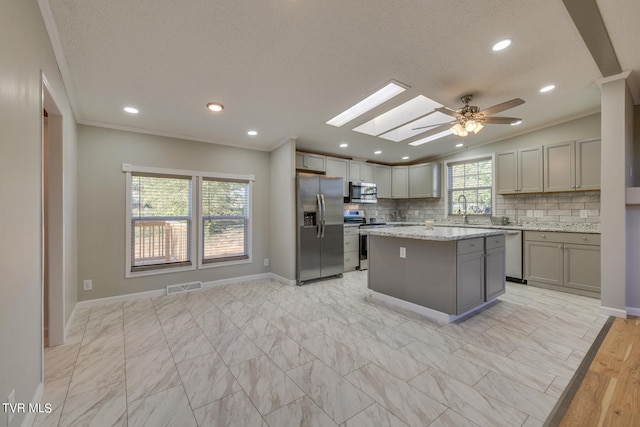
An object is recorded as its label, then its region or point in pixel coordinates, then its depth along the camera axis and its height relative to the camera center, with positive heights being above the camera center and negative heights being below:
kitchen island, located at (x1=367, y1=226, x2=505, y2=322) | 2.79 -0.68
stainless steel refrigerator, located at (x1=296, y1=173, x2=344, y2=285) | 4.43 -0.25
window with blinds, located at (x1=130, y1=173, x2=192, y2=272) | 3.84 -0.13
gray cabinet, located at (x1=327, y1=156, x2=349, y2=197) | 5.54 +0.94
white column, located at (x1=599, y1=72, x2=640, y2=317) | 2.81 +0.25
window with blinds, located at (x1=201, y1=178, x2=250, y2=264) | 4.39 -0.13
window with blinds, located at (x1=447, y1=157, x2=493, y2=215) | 5.32 +0.56
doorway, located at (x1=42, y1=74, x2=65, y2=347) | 2.41 -0.17
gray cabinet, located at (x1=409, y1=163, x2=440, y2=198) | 5.98 +0.75
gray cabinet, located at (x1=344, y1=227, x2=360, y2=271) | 5.25 -0.73
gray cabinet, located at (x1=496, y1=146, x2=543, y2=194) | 4.42 +0.73
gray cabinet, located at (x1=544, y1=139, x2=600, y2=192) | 3.85 +0.71
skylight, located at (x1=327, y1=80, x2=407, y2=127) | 2.90 +1.37
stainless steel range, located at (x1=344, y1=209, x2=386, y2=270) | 5.48 -0.23
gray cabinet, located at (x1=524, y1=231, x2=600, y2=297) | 3.62 -0.73
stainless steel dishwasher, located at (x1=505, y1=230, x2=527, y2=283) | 4.31 -0.72
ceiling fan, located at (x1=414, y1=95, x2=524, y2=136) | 2.88 +1.05
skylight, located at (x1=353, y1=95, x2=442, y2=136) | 3.53 +1.44
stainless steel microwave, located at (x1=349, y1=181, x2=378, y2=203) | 5.79 +0.46
